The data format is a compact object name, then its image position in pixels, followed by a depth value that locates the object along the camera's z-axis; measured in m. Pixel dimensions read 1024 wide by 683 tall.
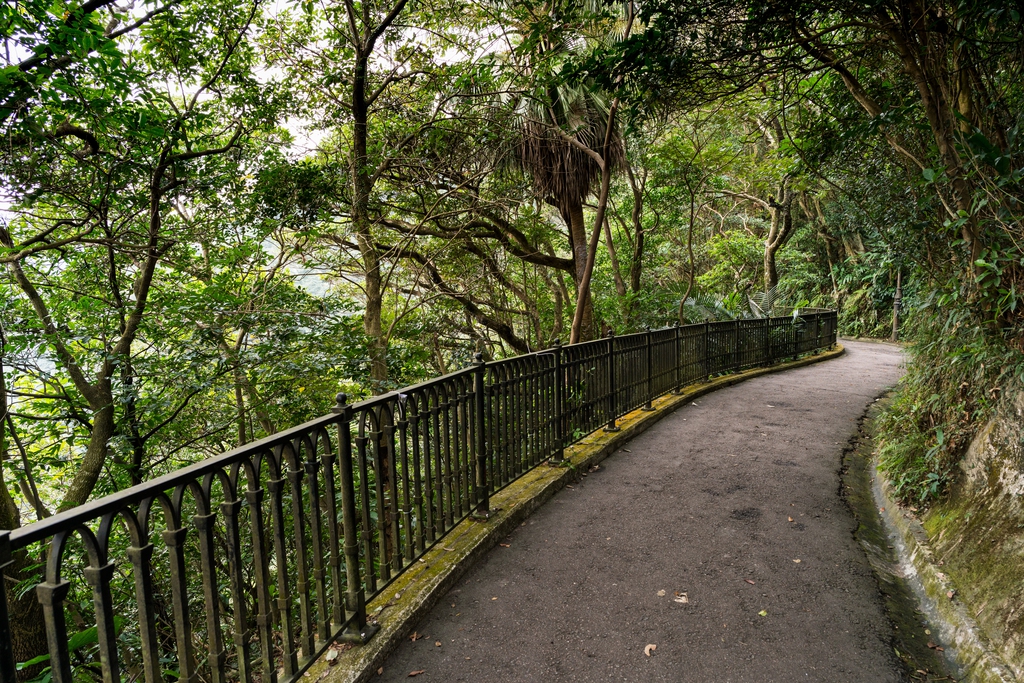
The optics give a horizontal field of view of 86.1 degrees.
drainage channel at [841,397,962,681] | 2.84
